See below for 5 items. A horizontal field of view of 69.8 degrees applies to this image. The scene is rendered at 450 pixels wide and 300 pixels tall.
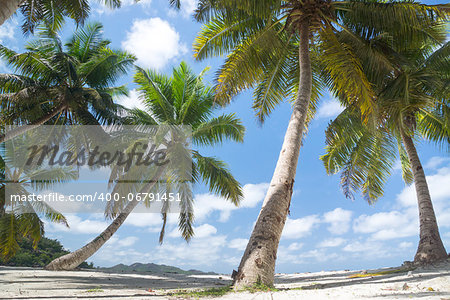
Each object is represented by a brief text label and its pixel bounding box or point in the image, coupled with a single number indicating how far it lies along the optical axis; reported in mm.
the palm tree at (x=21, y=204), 14600
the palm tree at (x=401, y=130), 9430
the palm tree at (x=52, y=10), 10984
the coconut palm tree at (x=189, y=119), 14242
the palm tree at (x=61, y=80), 13477
